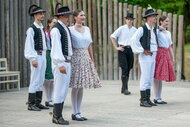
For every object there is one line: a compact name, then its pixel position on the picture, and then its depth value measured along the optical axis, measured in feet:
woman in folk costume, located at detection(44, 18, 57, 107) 36.99
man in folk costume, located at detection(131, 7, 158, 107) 35.99
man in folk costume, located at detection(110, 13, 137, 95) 43.75
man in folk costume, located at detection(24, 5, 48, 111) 34.53
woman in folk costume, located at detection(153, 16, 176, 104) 37.50
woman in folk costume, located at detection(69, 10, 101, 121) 29.99
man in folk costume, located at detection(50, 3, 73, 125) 28.66
